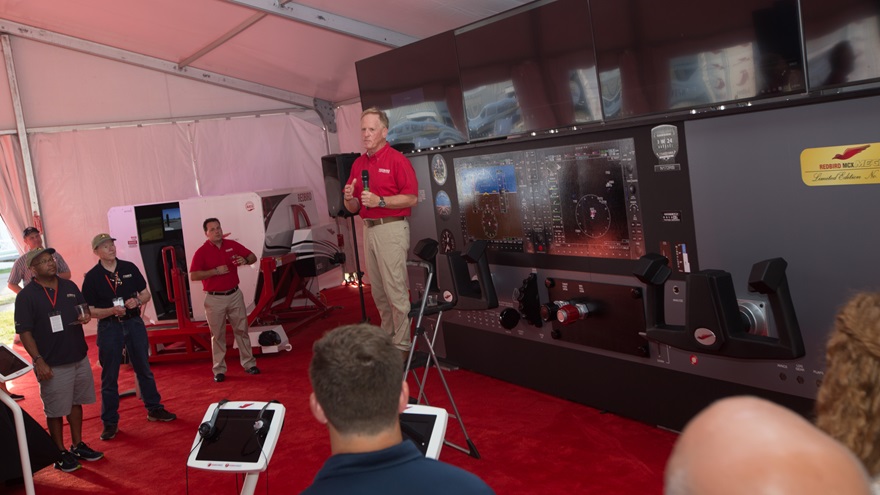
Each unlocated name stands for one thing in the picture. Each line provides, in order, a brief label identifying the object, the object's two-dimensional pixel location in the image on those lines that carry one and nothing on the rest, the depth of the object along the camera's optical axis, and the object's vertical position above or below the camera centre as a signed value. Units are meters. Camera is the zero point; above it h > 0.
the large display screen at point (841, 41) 3.43 +0.47
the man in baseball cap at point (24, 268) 8.24 -0.21
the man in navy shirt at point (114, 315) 6.18 -0.64
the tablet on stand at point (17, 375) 4.56 -0.75
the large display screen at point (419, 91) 6.29 +0.96
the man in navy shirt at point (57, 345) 5.46 -0.72
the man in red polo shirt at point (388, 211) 5.67 -0.07
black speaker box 7.32 +0.32
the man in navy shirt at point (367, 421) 1.67 -0.52
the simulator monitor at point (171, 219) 9.97 +0.15
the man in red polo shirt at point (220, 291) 7.69 -0.69
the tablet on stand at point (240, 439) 2.90 -0.86
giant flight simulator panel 4.07 -0.69
